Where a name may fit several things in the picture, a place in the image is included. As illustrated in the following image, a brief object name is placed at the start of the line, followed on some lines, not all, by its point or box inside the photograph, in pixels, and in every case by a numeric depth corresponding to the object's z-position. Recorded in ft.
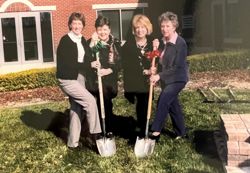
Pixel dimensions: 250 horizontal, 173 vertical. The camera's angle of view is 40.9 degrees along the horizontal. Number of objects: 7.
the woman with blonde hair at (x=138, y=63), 13.45
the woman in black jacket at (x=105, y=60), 13.72
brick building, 28.64
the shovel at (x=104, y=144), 13.41
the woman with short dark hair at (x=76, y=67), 13.48
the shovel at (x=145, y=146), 13.28
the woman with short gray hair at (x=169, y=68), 13.37
